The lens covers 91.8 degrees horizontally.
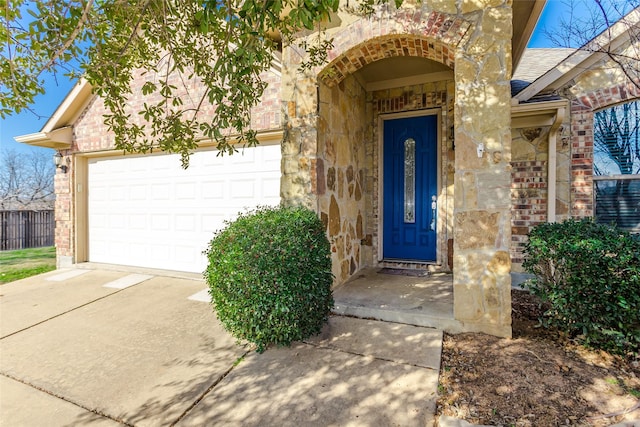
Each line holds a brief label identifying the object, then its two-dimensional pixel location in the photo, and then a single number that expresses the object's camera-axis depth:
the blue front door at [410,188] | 4.74
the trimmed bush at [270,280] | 2.48
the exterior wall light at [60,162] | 6.47
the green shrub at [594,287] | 2.26
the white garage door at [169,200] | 4.99
